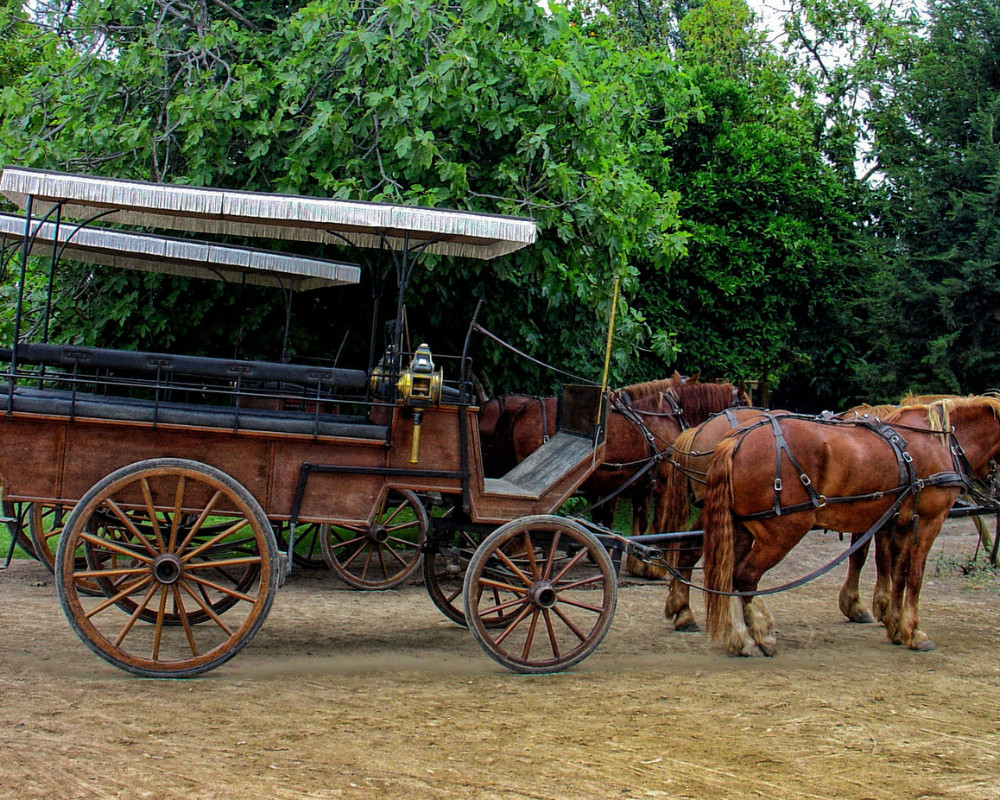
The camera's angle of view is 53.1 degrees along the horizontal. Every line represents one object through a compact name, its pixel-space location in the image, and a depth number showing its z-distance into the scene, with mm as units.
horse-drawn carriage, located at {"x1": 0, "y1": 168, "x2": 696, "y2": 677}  5098
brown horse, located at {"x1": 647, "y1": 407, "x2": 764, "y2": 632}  7305
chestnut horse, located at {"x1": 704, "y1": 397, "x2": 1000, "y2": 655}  6328
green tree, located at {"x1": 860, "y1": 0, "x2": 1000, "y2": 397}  13242
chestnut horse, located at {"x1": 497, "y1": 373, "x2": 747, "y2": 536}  9188
